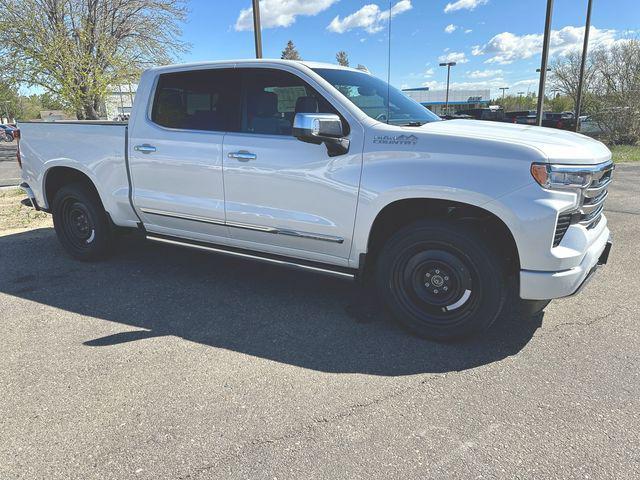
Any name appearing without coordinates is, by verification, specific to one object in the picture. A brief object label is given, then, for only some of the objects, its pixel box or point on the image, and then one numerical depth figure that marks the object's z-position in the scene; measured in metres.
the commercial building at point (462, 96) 66.12
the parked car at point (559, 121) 25.68
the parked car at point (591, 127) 23.87
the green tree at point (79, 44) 18.23
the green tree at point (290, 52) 65.81
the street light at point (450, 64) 29.98
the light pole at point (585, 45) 18.14
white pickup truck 3.06
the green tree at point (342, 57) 51.08
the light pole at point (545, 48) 11.52
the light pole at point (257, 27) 9.78
